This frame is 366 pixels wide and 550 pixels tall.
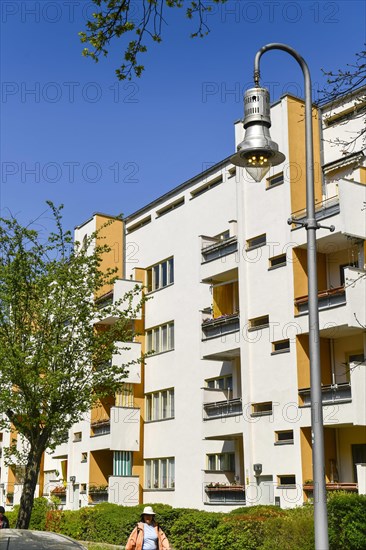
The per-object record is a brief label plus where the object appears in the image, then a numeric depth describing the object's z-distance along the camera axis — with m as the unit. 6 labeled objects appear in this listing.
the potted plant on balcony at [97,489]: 37.94
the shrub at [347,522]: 17.80
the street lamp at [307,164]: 10.76
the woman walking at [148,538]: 13.38
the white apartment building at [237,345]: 27.27
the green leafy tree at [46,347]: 24.42
